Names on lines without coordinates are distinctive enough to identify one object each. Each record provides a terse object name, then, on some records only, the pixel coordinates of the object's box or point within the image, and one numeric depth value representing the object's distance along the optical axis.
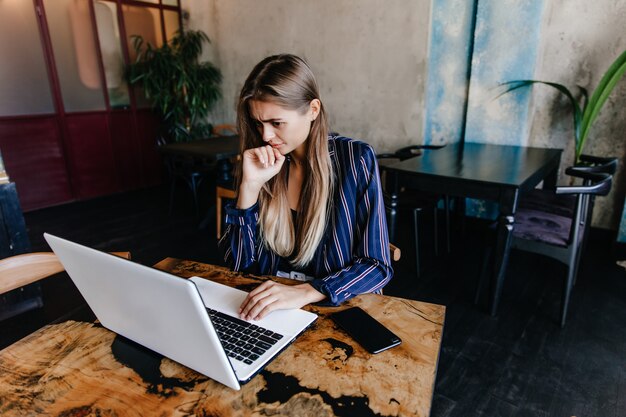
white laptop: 0.60
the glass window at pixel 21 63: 3.83
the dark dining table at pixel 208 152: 3.41
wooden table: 0.64
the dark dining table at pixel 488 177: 1.99
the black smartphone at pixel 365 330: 0.78
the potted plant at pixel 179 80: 4.69
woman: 1.11
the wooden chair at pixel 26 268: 1.11
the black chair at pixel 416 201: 2.63
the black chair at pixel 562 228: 1.94
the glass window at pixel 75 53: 4.16
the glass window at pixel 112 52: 4.47
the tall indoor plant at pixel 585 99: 2.54
